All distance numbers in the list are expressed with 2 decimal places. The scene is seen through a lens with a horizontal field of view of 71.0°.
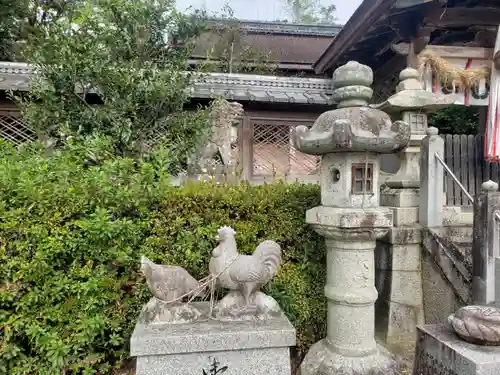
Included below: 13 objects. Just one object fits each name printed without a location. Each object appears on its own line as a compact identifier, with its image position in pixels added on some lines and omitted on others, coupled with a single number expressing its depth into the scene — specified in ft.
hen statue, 9.96
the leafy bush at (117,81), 15.11
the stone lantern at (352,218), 10.72
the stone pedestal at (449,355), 8.04
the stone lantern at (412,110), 15.05
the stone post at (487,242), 11.62
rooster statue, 10.24
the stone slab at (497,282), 11.53
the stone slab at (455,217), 14.84
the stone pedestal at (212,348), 9.34
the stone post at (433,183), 14.19
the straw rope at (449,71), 19.67
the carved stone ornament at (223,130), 18.98
